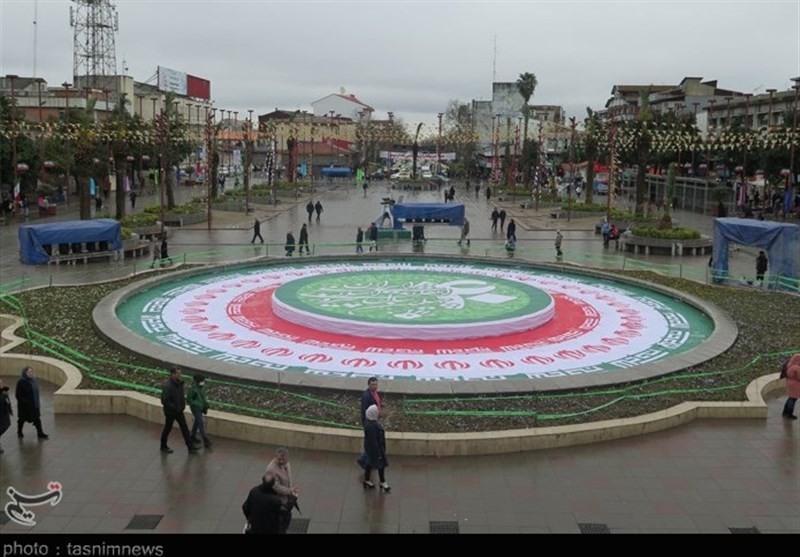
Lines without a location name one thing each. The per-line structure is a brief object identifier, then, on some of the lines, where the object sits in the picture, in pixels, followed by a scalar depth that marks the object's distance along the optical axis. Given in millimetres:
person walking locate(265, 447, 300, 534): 8977
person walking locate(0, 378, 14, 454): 12062
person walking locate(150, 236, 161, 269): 31456
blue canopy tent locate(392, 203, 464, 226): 45969
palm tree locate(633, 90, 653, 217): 51966
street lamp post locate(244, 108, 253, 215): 57091
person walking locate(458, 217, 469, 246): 38938
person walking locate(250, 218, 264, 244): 38550
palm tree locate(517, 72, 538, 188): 104938
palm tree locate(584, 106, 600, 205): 61719
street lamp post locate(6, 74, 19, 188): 46144
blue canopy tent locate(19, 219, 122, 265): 31328
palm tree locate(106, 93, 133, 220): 47459
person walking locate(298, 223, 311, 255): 33656
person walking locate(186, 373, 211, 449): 12344
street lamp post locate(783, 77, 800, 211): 53862
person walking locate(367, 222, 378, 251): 36438
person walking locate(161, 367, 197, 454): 12086
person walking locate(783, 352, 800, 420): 14023
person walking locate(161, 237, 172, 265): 31203
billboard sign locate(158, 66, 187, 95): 118188
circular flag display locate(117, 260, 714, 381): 17391
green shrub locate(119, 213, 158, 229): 40781
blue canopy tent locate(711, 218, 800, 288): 26906
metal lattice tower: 88812
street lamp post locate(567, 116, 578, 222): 54719
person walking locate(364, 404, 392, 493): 10859
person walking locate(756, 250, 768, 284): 28391
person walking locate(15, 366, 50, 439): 12484
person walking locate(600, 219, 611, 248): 40369
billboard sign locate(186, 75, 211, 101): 132375
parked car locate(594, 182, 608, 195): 90438
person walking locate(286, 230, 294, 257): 33419
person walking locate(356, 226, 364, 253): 33594
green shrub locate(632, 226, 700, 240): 38000
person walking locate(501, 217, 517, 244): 36906
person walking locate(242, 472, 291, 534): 8609
